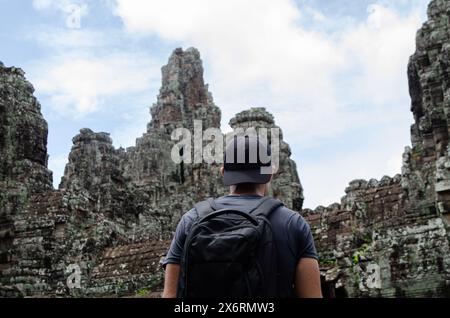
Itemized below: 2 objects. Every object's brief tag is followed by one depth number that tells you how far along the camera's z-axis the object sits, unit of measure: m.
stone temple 9.07
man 3.47
